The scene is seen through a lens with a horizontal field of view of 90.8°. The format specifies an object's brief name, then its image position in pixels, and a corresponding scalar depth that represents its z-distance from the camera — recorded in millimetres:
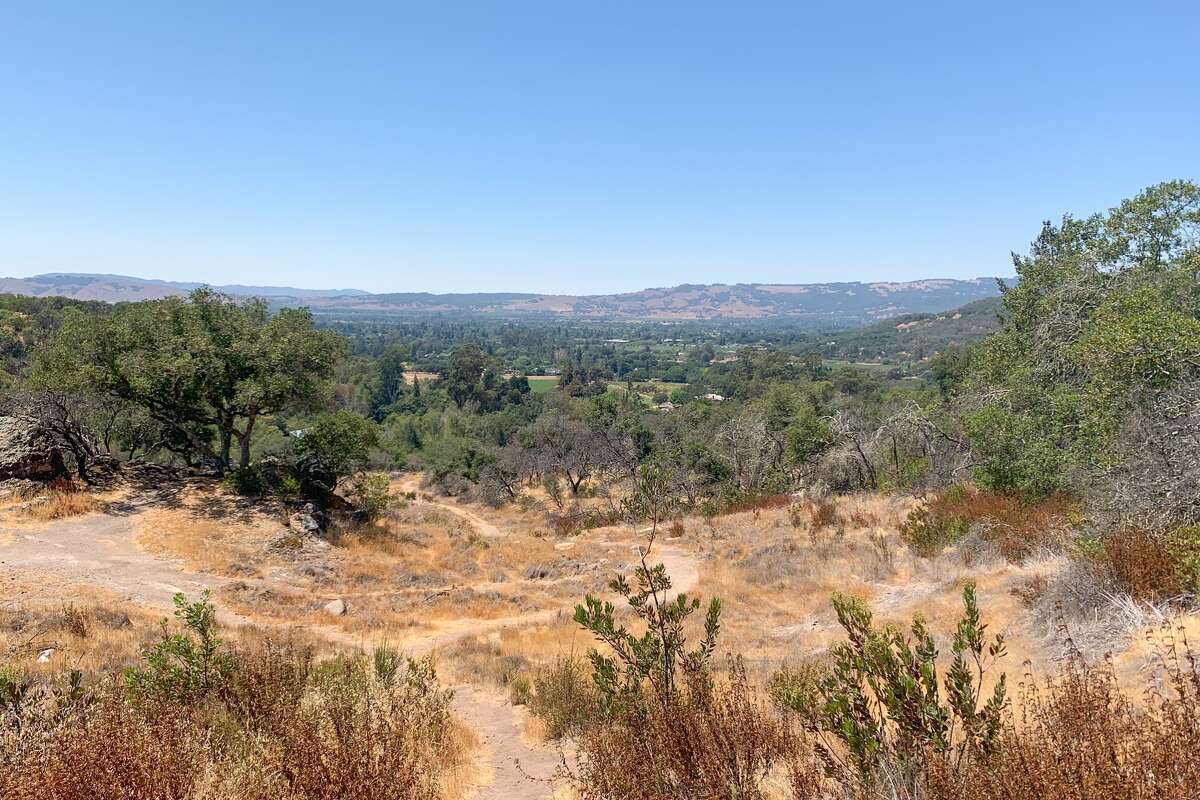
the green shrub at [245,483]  19375
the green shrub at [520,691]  7852
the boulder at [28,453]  16891
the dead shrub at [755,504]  23922
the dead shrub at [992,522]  10805
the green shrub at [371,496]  21812
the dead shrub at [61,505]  15703
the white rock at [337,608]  13273
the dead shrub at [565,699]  6434
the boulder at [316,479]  20891
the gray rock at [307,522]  17906
